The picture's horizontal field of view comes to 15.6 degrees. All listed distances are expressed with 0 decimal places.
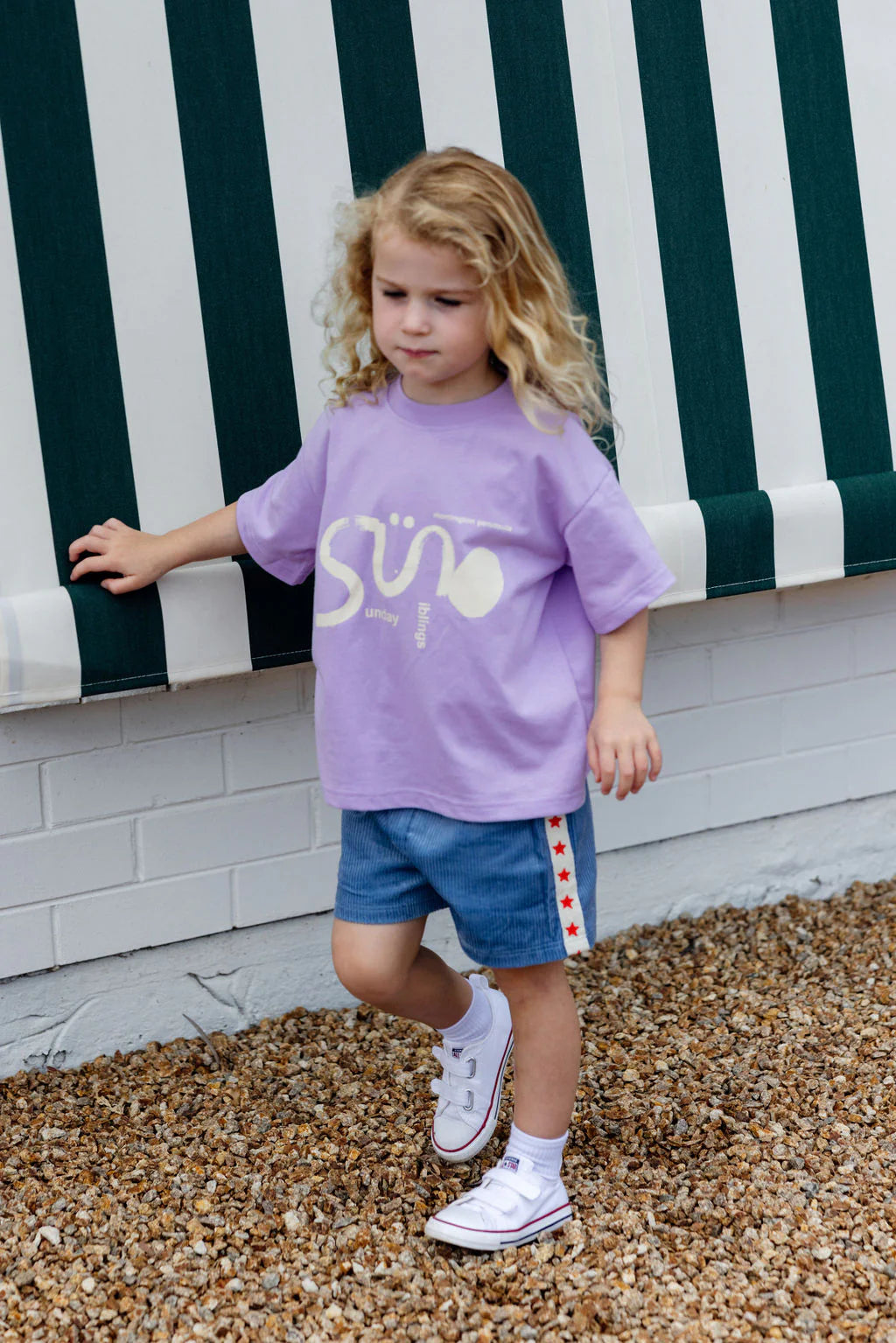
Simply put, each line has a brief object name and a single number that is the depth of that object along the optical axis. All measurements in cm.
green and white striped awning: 408
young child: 378
